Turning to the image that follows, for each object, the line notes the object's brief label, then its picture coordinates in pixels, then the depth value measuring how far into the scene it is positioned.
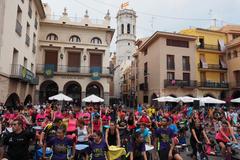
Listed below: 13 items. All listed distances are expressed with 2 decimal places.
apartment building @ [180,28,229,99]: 32.44
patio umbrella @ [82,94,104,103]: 19.22
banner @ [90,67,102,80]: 25.03
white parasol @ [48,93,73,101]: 18.16
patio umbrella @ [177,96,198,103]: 21.03
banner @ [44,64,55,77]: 24.11
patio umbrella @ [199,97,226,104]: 19.72
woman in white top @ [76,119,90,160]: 5.65
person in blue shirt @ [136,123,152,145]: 6.85
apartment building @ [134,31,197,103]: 30.50
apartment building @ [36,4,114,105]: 24.98
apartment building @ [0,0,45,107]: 13.87
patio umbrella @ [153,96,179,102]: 21.80
